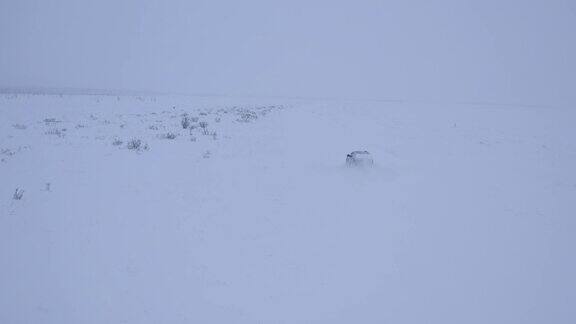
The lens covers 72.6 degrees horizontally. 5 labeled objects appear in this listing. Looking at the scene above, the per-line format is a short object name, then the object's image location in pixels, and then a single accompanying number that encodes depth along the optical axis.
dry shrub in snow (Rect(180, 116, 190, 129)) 16.05
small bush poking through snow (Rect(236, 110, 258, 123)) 18.55
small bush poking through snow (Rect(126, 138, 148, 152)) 11.88
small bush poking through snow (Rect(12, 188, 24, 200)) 7.54
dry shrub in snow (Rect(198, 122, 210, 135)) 14.75
